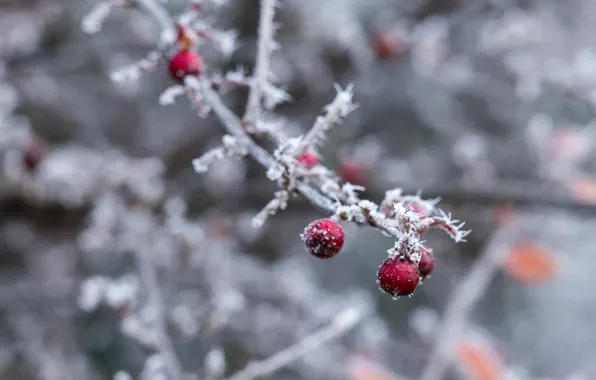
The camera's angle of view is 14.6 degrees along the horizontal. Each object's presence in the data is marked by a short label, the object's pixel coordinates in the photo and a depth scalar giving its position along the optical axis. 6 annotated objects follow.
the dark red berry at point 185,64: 0.63
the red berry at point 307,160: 0.60
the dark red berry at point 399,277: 0.57
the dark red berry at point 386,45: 1.27
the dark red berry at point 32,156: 1.04
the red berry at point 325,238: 0.58
